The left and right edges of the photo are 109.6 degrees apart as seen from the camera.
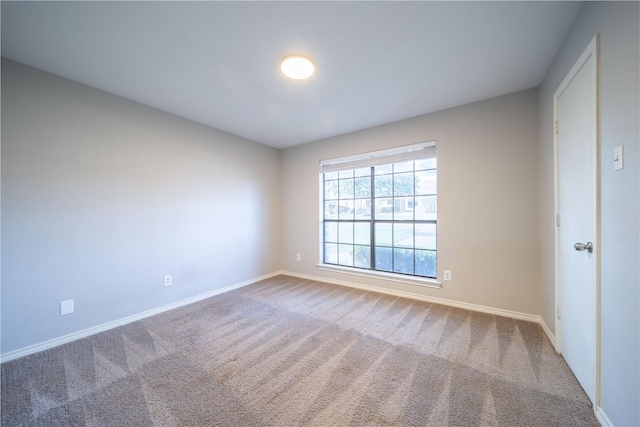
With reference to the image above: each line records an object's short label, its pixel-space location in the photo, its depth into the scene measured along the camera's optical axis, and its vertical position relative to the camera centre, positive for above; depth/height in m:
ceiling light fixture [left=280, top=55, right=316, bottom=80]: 1.87 +1.26
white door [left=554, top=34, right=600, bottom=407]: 1.31 -0.06
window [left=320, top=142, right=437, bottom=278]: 3.05 +0.03
